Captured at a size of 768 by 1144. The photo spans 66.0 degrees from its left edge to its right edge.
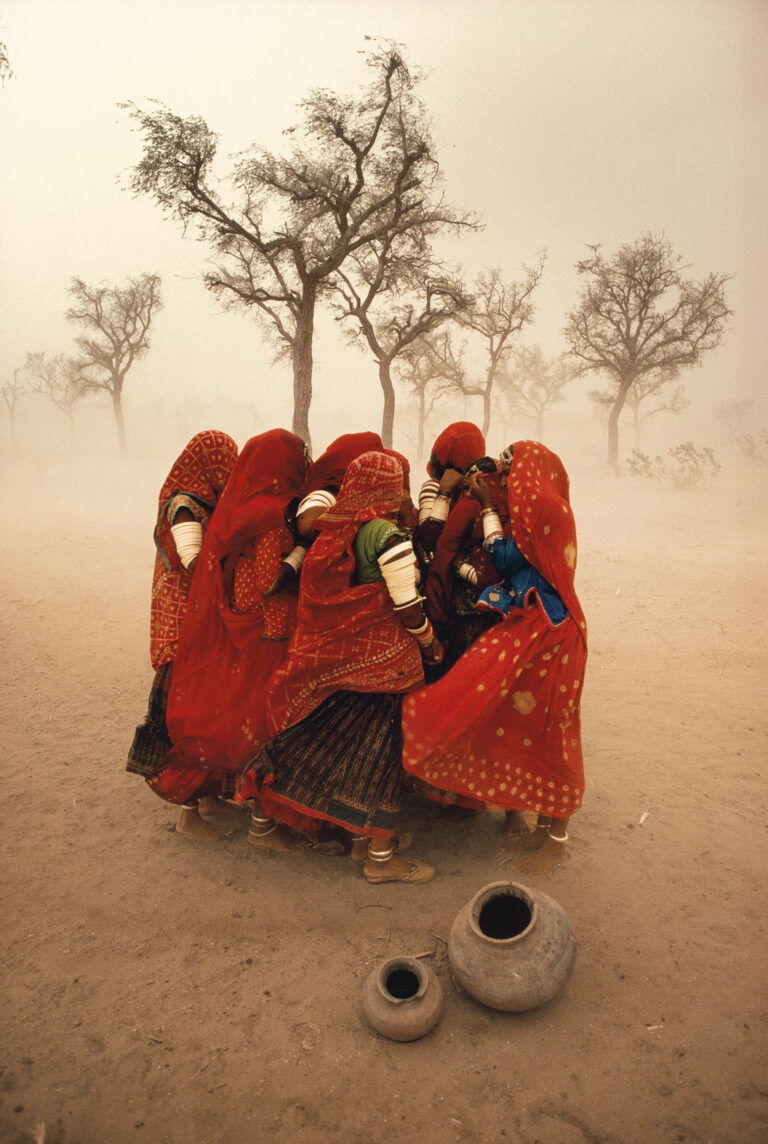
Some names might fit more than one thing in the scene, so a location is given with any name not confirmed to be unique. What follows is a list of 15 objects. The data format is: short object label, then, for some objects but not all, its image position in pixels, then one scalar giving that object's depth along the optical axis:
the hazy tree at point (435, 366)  24.00
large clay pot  2.13
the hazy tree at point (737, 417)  47.84
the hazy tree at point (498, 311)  21.98
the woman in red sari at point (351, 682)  2.79
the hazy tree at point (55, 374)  38.44
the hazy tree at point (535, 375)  34.63
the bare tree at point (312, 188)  11.20
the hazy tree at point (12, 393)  38.62
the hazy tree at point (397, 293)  14.42
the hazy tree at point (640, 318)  21.23
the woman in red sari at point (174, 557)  3.18
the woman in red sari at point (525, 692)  2.79
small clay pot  2.10
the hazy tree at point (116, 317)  25.78
